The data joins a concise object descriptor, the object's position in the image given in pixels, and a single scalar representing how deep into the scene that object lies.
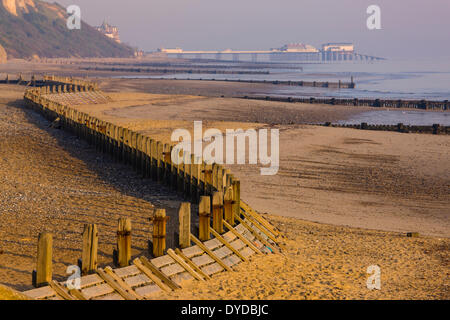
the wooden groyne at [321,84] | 89.56
